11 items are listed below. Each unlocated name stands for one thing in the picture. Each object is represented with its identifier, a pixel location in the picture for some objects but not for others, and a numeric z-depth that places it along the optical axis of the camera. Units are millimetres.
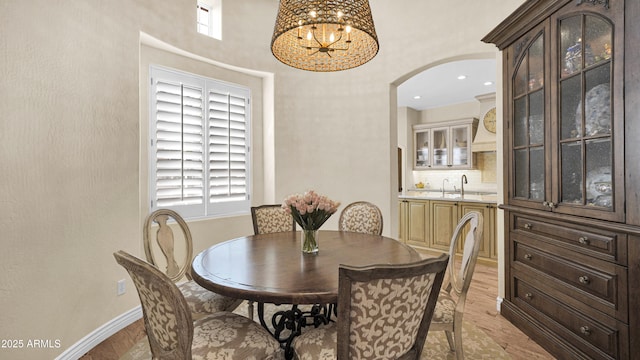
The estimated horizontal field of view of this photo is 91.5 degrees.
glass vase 2023
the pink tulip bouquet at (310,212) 1931
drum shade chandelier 1777
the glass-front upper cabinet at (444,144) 5914
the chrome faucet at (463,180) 5500
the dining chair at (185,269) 1906
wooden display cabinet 1719
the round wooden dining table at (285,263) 1378
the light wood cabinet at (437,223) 4449
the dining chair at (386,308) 1058
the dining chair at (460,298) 1760
